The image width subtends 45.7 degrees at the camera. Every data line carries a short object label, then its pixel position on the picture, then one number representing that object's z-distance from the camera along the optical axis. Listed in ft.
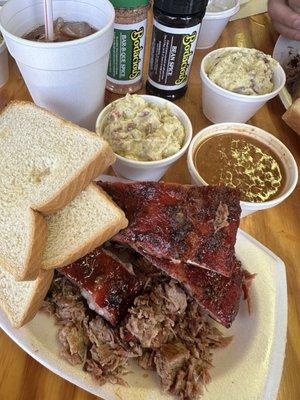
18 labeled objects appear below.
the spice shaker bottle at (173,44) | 1.09
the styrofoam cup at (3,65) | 1.24
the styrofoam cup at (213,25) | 1.38
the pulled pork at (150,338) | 0.78
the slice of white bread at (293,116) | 1.23
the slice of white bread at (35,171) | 0.83
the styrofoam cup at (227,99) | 1.19
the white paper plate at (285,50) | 1.47
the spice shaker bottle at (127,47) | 1.11
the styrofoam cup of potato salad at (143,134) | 1.02
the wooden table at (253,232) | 0.82
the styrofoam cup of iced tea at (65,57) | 0.93
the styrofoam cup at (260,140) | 1.01
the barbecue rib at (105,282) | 0.82
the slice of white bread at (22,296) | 0.81
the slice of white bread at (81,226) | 0.83
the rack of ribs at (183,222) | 0.83
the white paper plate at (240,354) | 0.76
